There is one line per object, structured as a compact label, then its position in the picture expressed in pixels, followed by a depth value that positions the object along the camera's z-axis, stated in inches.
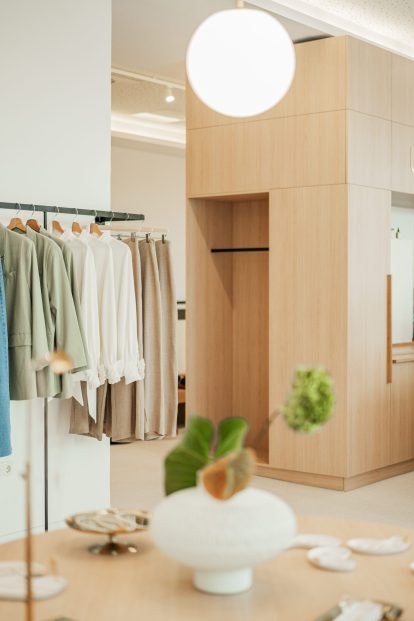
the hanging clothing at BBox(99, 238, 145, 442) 181.5
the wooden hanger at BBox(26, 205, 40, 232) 167.3
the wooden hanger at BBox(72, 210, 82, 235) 173.5
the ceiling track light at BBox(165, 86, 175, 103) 304.6
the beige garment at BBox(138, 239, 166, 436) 183.8
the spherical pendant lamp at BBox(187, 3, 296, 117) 86.9
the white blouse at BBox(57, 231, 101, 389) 167.8
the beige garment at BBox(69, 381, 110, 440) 179.3
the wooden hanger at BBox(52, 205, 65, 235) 173.3
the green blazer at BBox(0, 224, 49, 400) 154.8
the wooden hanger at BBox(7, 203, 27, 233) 163.3
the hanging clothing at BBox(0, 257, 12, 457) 149.1
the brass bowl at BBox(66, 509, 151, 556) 81.9
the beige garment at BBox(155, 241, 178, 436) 185.8
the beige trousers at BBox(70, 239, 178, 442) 181.6
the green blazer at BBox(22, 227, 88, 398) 159.2
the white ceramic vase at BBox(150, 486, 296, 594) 67.0
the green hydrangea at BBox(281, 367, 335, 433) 67.2
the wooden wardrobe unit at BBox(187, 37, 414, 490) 229.1
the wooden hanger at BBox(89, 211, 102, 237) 177.0
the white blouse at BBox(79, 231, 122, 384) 171.5
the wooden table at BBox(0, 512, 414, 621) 67.2
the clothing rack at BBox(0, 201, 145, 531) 166.2
